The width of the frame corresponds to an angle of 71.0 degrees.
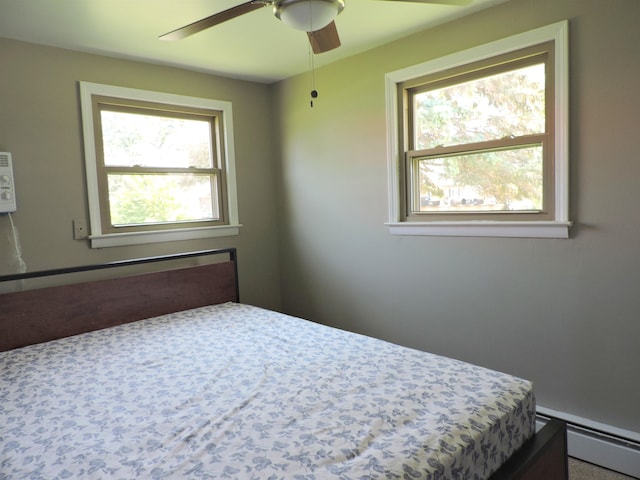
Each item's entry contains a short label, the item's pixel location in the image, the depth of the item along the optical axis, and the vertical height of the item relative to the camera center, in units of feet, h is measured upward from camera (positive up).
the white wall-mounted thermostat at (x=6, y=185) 7.95 +0.64
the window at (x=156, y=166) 9.32 +1.11
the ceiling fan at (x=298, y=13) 5.07 +2.30
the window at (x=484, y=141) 7.29 +1.11
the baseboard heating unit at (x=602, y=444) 6.77 -3.86
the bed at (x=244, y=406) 3.94 -2.14
